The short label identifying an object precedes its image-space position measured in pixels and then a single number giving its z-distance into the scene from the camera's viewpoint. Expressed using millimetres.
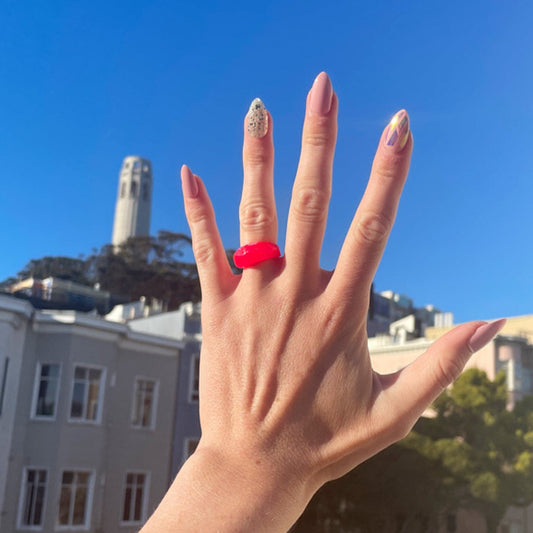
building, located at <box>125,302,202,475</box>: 18609
